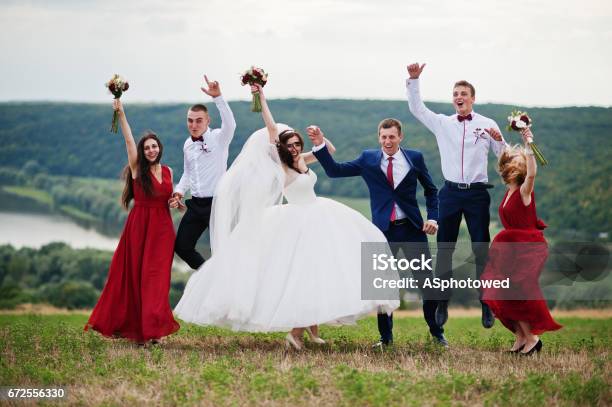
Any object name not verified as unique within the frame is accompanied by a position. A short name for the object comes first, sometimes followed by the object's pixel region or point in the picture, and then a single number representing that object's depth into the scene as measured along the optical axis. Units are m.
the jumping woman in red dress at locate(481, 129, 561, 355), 10.12
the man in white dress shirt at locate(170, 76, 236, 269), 11.62
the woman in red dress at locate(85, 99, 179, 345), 11.11
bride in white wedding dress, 9.90
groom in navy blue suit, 10.67
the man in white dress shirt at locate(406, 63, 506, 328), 10.98
